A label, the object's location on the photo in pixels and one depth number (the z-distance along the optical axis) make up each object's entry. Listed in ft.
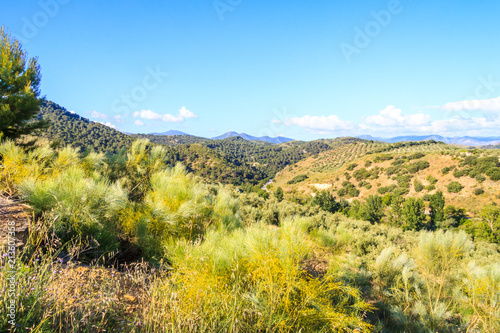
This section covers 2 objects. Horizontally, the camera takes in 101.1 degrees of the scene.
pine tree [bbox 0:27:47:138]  26.56
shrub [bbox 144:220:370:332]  6.26
